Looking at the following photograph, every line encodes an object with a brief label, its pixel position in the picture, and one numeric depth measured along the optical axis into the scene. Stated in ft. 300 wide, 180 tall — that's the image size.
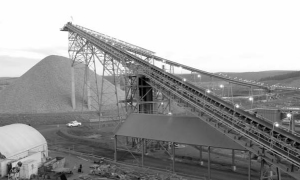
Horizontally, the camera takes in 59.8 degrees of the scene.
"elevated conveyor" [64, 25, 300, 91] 111.03
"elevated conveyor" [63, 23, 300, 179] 59.26
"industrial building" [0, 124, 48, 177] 81.56
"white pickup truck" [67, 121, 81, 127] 183.32
